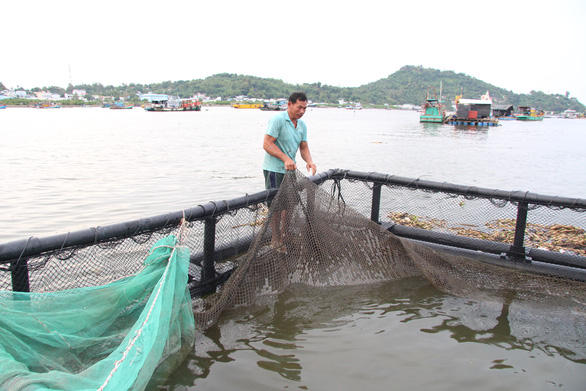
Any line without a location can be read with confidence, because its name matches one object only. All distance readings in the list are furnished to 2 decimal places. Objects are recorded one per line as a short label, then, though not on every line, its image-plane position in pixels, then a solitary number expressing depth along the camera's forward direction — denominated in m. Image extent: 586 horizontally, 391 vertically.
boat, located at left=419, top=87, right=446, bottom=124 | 58.09
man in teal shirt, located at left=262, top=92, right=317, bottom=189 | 4.22
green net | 1.87
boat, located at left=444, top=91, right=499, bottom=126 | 53.97
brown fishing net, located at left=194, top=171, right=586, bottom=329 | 3.61
